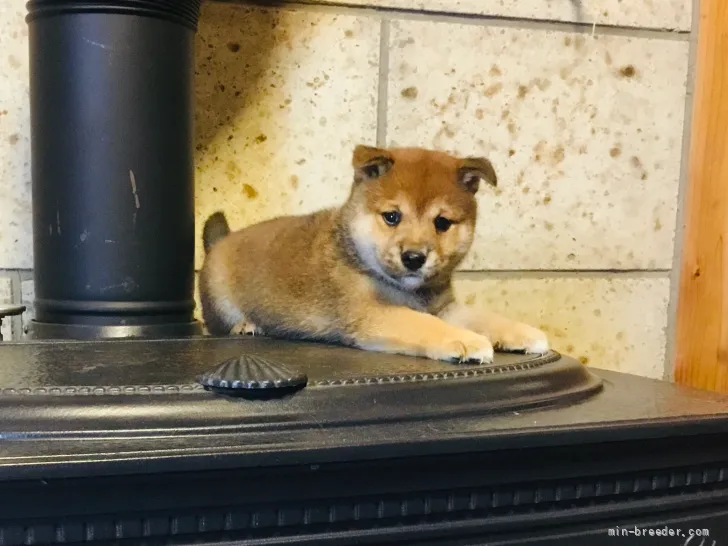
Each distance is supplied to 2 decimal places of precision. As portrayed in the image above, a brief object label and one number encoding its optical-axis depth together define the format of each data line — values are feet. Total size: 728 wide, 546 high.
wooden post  5.42
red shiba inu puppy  3.68
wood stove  2.30
